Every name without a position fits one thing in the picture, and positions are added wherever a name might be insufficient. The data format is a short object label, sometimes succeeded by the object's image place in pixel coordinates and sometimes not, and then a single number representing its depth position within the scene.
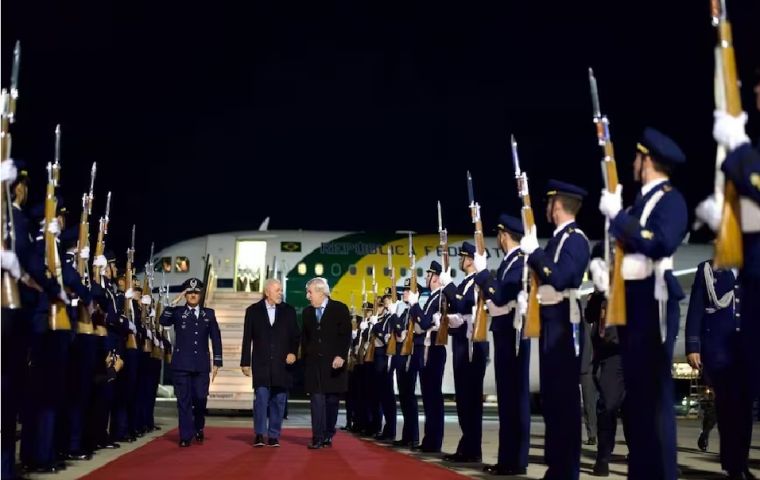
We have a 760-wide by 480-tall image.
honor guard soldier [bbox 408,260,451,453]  10.86
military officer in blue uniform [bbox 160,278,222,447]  11.83
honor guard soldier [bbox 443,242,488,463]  9.52
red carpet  7.85
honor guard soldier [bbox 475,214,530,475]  8.23
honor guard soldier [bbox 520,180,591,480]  6.89
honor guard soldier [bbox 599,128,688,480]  5.61
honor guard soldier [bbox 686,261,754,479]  8.02
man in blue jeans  11.63
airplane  27.52
